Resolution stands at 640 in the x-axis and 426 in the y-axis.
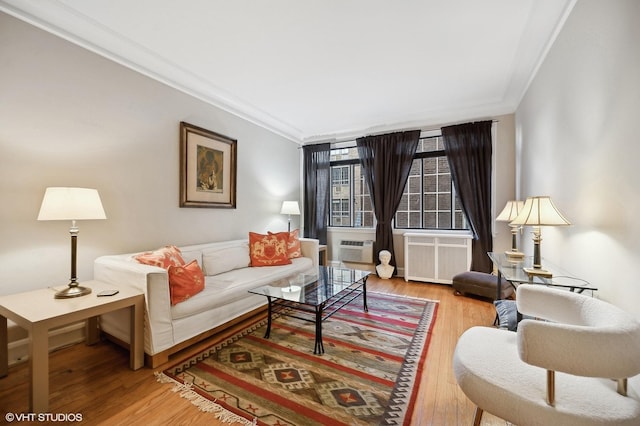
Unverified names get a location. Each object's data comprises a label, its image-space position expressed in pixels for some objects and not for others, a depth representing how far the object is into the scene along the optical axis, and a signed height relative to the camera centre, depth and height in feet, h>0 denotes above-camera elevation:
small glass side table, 5.49 -1.47
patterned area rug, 4.97 -3.66
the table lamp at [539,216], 6.08 -0.08
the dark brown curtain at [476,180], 12.92 +1.57
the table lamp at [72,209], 5.87 +0.05
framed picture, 10.40 +1.82
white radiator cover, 13.15 -2.20
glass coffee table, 7.18 -2.37
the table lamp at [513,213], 9.31 -0.01
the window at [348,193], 16.74 +1.19
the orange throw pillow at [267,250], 11.27 -1.63
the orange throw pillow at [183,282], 6.90 -1.88
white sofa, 6.34 -2.42
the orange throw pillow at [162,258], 7.41 -1.31
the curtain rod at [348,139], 14.24 +4.44
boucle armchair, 2.87 -2.13
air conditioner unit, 15.90 -2.33
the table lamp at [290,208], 14.99 +0.21
